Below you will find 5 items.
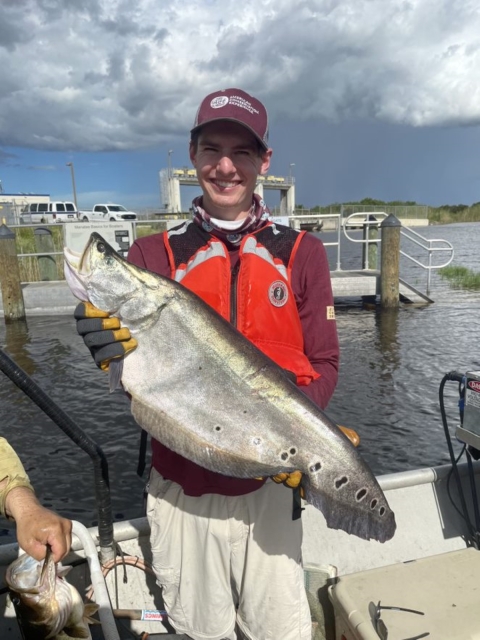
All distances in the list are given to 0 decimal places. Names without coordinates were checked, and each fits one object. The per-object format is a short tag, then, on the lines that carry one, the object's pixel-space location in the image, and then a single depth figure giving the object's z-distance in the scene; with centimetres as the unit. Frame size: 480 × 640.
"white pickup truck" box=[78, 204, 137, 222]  4382
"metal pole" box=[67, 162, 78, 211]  6656
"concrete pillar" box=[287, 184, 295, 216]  7504
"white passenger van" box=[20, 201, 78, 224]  4240
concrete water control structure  7156
